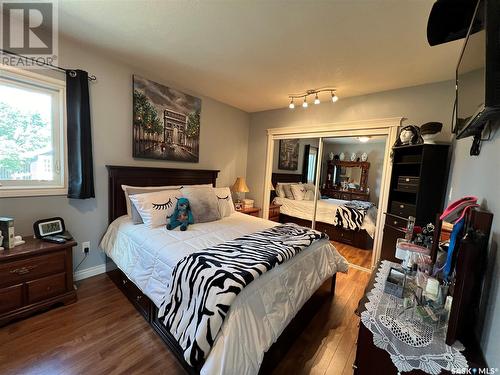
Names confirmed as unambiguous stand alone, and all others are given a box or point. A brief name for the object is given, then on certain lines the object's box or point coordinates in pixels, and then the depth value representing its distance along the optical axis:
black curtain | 2.07
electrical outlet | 2.33
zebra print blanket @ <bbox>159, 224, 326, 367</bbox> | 1.12
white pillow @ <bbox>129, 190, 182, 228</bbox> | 2.20
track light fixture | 2.83
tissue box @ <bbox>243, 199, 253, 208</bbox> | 3.92
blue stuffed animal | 2.20
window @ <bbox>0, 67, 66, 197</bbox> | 1.87
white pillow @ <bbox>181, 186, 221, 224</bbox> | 2.50
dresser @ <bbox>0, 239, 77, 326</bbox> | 1.64
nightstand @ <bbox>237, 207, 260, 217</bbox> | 3.68
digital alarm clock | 1.93
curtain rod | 1.77
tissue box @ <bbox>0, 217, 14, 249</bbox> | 1.69
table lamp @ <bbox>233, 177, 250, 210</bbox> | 3.75
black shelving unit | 2.26
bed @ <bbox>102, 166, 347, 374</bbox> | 1.12
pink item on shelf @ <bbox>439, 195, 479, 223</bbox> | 0.97
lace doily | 0.73
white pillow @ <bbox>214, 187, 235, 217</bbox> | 2.92
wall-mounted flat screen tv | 0.70
